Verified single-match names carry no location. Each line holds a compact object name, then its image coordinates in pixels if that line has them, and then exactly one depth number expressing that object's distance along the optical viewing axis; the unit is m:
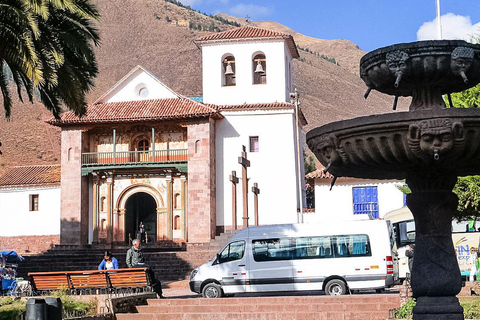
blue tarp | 30.69
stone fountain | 7.35
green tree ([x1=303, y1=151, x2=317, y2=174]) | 61.20
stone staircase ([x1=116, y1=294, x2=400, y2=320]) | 15.48
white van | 20.16
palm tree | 16.36
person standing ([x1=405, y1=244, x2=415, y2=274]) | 19.35
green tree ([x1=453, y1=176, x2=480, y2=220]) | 24.33
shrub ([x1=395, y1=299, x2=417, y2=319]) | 13.25
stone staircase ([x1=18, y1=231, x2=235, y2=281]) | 30.47
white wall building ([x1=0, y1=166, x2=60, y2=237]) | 40.94
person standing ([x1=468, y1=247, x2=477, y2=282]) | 25.50
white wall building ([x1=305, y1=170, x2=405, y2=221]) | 38.75
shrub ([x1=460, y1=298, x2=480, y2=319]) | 12.92
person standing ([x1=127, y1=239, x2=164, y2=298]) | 17.86
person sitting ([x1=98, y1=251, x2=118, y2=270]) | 18.81
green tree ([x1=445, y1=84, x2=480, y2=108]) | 23.34
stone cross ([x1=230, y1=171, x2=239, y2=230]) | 32.69
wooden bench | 16.73
